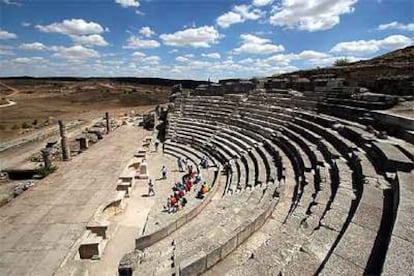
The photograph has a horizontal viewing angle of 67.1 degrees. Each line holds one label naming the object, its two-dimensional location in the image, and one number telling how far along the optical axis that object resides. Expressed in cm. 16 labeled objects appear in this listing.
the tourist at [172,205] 1190
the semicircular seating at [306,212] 474
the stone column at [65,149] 2278
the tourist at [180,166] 1795
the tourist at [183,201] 1233
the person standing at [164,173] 1700
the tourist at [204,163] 1736
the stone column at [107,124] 3662
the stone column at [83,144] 2741
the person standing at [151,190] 1480
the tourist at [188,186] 1414
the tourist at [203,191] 1273
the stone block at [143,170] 1745
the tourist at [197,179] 1499
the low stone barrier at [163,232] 853
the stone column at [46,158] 2048
